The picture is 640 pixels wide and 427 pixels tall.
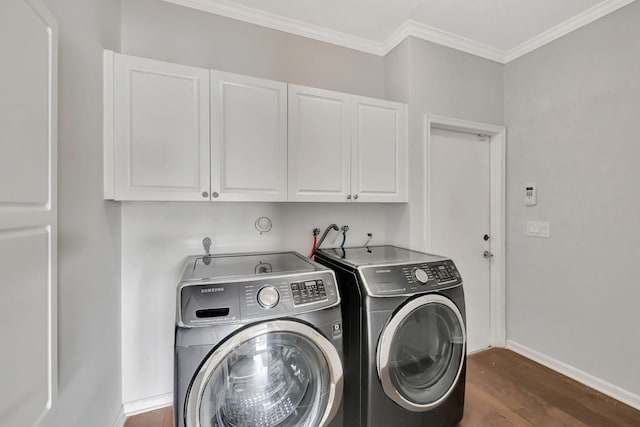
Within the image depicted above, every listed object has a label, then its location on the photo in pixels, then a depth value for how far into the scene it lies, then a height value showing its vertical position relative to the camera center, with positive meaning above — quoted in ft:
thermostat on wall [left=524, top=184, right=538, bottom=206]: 7.59 +0.52
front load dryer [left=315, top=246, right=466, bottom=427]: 4.57 -2.29
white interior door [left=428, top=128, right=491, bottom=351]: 7.77 -0.01
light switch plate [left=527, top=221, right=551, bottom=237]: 7.36 -0.44
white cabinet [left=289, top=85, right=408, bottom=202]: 5.87 +1.50
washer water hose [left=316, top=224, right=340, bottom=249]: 7.00 -0.49
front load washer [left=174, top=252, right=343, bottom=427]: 3.58 -1.93
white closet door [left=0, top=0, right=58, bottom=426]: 2.11 +0.00
